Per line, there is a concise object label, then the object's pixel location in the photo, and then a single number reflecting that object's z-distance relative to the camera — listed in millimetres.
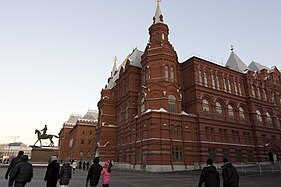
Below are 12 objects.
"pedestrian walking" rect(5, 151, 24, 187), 10628
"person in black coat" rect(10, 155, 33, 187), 8375
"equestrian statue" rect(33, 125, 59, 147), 33906
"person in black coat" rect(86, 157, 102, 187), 8605
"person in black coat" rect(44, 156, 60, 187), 8836
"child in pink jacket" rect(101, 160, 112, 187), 9370
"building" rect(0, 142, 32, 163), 159038
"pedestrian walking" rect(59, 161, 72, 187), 9438
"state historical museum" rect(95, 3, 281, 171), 33062
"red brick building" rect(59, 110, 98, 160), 69812
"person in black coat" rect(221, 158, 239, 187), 7793
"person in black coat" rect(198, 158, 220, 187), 7445
